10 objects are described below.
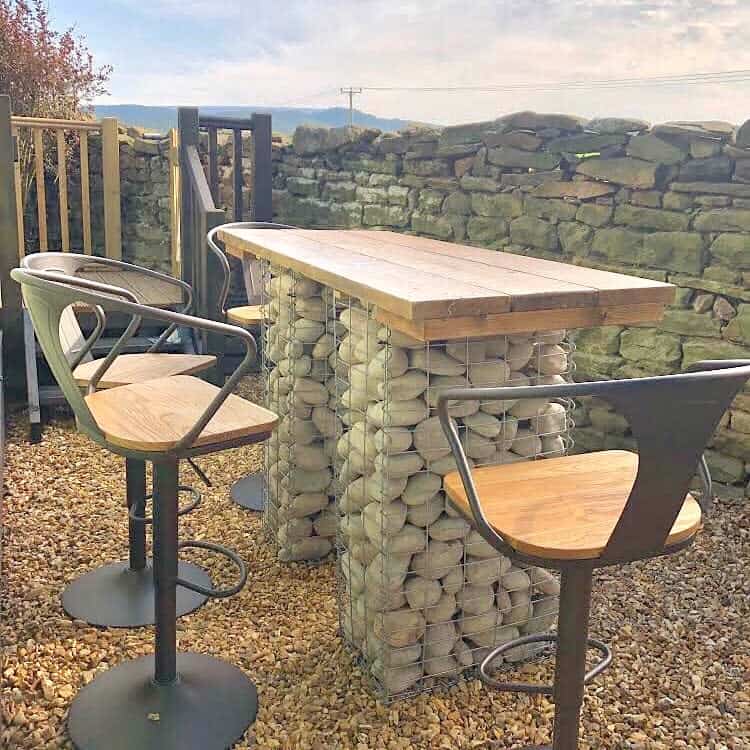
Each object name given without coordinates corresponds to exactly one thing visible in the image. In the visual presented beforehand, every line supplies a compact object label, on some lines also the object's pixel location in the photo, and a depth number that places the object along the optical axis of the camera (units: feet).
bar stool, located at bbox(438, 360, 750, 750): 4.07
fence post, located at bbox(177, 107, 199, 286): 16.71
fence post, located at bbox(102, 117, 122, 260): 18.37
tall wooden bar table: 6.06
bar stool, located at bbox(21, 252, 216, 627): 8.23
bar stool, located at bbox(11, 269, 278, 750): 5.85
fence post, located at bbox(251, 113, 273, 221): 17.51
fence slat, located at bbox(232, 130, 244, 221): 18.16
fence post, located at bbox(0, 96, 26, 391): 14.28
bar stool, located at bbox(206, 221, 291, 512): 11.18
